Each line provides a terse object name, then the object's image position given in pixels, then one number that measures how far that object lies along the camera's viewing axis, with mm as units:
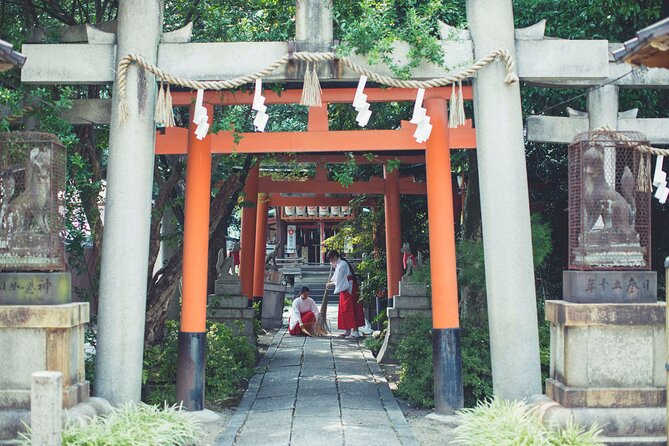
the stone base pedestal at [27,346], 6801
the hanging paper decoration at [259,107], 8117
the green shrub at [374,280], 16500
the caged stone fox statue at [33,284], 6828
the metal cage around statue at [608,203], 7129
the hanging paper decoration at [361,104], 8102
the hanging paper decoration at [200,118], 8324
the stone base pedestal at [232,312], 13273
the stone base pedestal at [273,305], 19000
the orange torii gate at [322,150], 8820
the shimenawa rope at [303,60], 8273
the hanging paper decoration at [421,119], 8398
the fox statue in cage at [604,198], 7297
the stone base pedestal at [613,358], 6820
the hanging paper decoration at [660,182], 8500
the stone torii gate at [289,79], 8250
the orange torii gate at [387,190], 14898
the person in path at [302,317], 16953
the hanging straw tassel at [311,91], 8211
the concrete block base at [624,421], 6691
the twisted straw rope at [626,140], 7484
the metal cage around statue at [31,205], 7176
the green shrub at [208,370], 9542
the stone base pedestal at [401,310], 12844
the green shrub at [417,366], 9484
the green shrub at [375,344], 13961
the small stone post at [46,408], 5121
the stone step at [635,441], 6648
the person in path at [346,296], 16344
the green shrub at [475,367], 9188
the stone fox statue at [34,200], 7309
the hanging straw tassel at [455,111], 8312
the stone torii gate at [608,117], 9148
